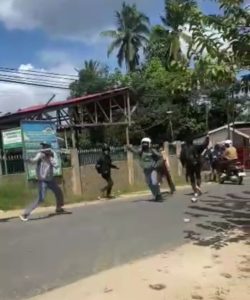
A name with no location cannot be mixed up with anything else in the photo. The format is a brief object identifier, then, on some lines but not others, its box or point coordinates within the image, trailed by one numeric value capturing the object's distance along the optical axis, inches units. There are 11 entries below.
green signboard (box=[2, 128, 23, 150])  337.1
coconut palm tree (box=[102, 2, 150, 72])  1051.2
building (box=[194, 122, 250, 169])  863.3
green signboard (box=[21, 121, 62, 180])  335.4
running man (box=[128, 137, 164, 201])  298.1
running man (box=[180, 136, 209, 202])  303.5
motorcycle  417.4
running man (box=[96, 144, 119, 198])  343.4
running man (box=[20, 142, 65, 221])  246.9
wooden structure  491.4
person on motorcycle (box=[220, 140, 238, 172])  422.5
